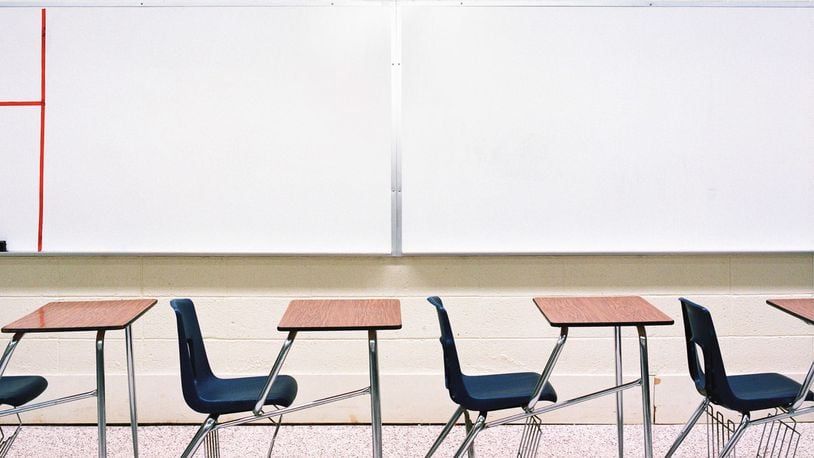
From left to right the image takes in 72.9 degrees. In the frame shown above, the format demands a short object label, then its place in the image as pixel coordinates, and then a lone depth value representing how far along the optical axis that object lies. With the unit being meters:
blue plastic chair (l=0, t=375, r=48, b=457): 2.01
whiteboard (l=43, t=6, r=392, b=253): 2.74
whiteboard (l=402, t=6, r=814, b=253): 2.76
